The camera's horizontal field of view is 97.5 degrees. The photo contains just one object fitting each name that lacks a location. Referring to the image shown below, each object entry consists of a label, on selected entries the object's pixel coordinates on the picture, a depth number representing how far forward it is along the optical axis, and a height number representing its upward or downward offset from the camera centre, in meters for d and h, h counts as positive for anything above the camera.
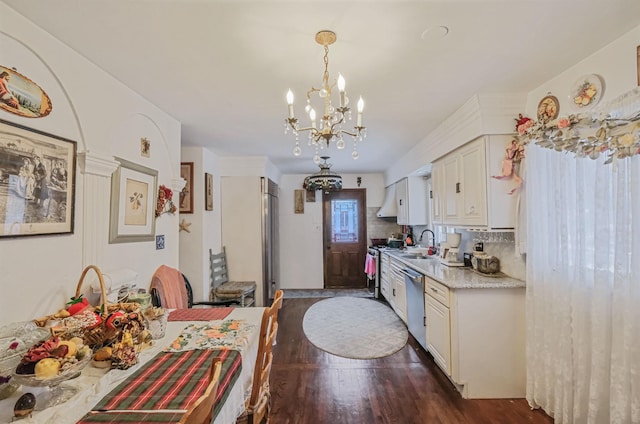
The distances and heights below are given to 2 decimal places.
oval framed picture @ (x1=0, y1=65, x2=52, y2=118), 1.24 +0.56
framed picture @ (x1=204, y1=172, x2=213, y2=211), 3.65 +0.31
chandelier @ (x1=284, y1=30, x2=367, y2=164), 1.46 +0.59
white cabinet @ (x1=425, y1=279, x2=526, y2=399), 2.25 -1.03
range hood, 5.43 +0.18
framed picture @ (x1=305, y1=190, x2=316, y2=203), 5.97 +0.41
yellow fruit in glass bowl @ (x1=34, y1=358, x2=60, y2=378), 0.92 -0.50
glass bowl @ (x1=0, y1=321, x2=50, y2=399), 0.90 -0.49
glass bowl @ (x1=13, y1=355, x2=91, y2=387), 0.90 -0.54
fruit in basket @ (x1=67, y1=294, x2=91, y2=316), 1.36 -0.46
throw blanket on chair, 2.31 -0.63
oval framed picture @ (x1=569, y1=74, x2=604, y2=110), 1.70 +0.78
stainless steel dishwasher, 2.98 -1.03
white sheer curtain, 1.46 -0.44
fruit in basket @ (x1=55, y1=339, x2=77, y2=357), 1.00 -0.48
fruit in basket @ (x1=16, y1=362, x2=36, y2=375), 0.93 -0.51
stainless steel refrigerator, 4.29 -0.40
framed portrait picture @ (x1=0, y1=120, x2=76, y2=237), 1.24 +0.16
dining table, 0.87 -0.62
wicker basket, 1.14 -0.49
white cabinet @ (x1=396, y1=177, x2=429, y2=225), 4.52 +0.24
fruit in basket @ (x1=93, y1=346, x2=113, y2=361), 1.13 -0.56
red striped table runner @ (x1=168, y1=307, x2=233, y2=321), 1.75 -0.65
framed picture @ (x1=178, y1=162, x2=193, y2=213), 3.47 +0.25
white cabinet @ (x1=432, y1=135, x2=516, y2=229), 2.35 +0.25
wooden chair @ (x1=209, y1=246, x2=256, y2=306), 3.67 -0.98
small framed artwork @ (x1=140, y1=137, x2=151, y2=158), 2.23 +0.55
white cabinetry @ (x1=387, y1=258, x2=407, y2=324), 3.70 -1.06
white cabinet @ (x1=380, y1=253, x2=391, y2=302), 4.55 -1.03
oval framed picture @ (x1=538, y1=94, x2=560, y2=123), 2.00 +0.78
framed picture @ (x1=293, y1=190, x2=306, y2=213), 5.98 +0.28
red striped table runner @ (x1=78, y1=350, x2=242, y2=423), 0.89 -0.61
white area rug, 3.15 -1.50
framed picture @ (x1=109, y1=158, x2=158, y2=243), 1.92 +0.09
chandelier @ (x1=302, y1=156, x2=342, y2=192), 4.52 +0.57
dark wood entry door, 5.93 -0.49
